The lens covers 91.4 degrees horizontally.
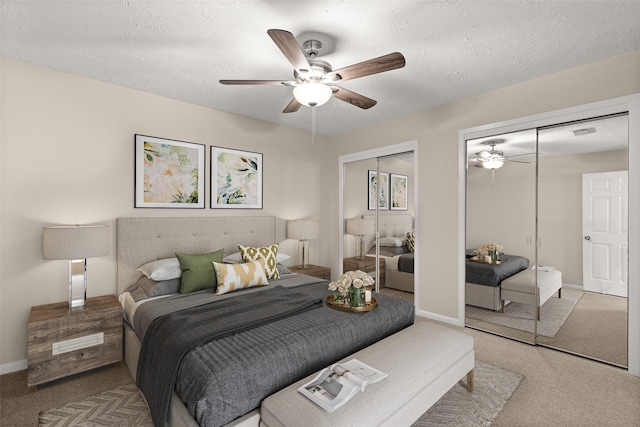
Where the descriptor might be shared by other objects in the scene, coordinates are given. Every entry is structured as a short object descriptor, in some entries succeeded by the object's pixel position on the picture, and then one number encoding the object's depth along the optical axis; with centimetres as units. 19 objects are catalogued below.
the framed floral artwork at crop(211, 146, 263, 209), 382
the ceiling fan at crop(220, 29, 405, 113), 187
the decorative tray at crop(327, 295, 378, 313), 240
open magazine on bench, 149
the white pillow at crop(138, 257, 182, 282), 292
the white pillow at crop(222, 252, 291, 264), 346
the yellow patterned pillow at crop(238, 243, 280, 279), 349
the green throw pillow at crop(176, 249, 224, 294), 294
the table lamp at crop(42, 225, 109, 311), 248
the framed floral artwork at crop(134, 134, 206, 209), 327
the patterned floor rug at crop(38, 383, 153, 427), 200
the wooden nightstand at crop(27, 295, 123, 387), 236
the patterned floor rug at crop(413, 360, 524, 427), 201
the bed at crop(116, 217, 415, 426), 158
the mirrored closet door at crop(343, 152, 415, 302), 421
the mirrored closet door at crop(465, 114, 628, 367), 270
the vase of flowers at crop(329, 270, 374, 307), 246
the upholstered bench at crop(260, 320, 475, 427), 145
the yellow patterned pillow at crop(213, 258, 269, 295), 293
